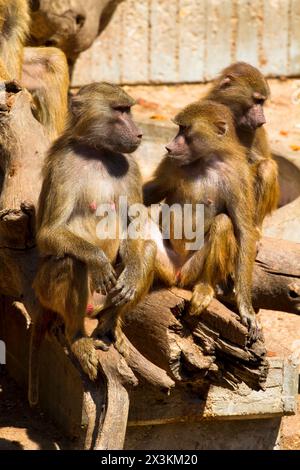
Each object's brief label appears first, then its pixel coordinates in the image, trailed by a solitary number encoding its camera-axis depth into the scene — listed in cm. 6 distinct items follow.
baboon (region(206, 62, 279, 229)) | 1267
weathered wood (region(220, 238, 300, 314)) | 1157
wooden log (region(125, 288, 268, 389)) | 1058
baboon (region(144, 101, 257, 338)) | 1142
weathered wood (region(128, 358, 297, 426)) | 1168
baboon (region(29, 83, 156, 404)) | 1039
